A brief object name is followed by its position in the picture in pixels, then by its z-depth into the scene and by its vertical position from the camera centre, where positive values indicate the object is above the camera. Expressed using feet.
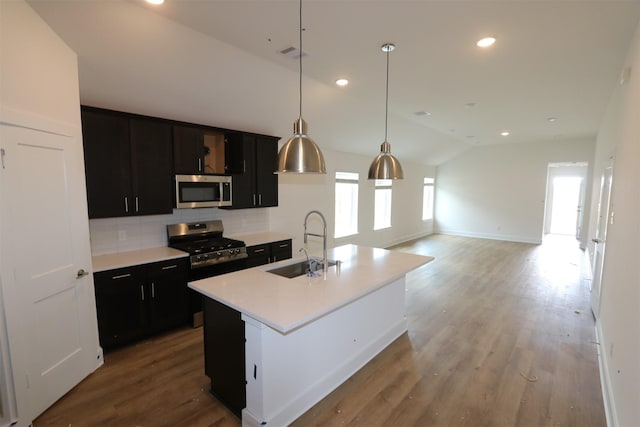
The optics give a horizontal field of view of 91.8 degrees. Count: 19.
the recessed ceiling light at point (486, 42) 8.45 +4.08
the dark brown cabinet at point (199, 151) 11.87 +1.46
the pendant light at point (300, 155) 6.75 +0.72
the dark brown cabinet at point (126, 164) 9.78 +0.74
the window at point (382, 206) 25.75 -1.52
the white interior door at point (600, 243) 12.11 -2.10
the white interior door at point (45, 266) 6.50 -1.94
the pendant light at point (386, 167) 9.46 +0.65
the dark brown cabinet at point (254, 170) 13.93 +0.79
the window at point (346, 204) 21.90 -1.19
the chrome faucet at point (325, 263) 8.62 -2.15
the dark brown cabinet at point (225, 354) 6.89 -3.95
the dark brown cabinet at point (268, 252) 13.60 -3.03
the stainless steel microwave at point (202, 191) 11.97 -0.20
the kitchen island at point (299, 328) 6.34 -3.42
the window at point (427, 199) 32.91 -1.13
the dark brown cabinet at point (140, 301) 9.53 -3.79
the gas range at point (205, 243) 11.55 -2.31
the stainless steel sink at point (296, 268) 9.04 -2.42
